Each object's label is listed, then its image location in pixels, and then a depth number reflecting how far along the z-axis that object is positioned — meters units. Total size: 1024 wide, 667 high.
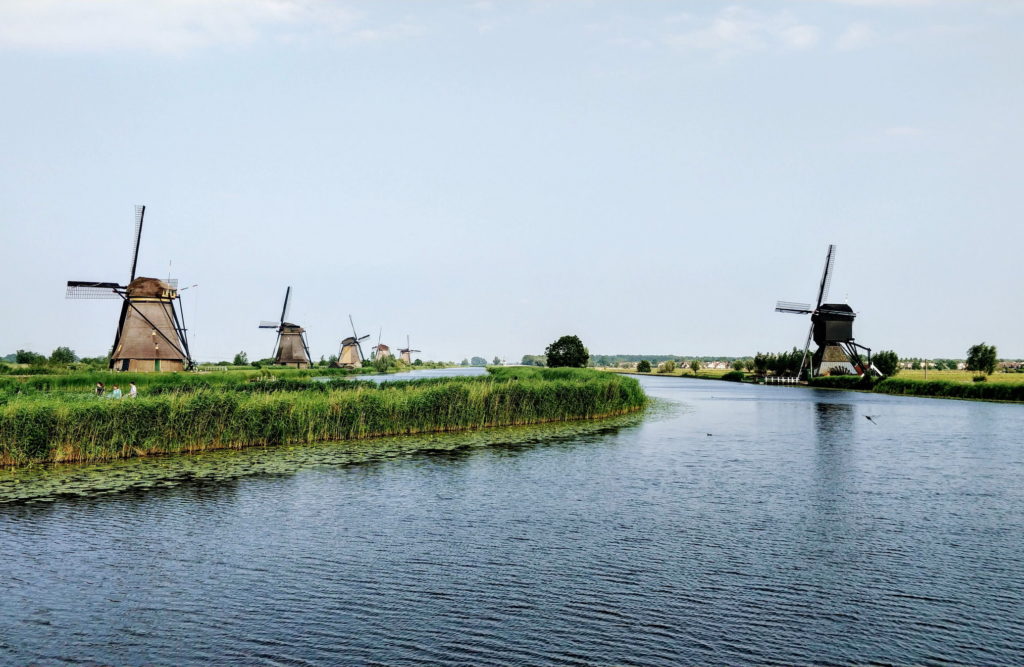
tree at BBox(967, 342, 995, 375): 101.06
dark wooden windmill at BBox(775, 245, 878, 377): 81.94
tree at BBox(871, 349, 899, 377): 82.94
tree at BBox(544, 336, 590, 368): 82.88
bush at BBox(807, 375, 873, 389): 76.06
